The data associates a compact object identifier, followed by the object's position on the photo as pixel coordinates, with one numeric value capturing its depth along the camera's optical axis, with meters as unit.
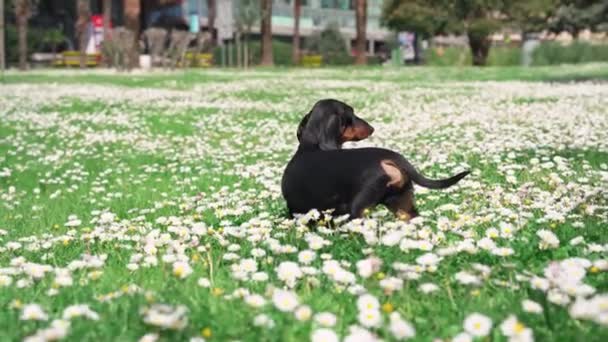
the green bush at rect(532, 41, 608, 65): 57.03
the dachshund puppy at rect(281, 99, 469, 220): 4.79
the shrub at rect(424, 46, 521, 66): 59.03
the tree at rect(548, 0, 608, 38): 57.81
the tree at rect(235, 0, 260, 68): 53.62
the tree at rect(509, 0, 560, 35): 54.88
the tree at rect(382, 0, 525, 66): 53.94
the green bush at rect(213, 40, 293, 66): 59.50
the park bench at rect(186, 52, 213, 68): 49.81
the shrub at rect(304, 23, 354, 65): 62.28
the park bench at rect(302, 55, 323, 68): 59.44
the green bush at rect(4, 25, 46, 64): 55.44
